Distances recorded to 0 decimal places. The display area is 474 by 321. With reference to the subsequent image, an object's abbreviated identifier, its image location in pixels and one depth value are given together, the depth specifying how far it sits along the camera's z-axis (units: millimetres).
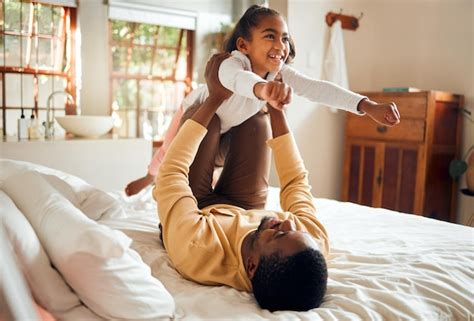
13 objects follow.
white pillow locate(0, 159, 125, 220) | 1670
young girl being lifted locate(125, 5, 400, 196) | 1443
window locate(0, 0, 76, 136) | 3617
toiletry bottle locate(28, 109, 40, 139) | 3025
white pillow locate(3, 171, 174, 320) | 829
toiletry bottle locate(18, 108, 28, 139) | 3001
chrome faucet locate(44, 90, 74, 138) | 3094
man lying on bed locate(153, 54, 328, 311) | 1005
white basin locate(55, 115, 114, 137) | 3129
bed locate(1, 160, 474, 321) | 1004
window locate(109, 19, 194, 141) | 4141
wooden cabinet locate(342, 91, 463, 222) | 3234
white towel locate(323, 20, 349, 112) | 3816
